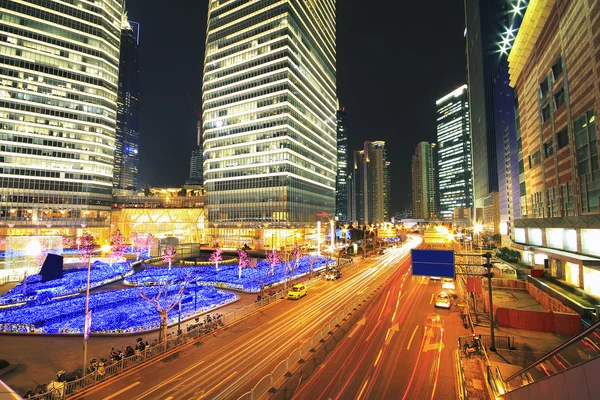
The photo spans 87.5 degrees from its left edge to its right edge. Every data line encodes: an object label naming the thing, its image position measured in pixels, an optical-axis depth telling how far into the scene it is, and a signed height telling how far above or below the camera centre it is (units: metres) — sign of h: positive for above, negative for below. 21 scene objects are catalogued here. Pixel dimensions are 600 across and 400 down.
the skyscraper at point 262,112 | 97.88 +35.84
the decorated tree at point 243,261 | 53.94 -7.57
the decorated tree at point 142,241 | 91.32 -6.45
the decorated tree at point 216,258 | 62.15 -7.89
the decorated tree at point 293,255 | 71.21 -8.95
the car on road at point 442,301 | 34.44 -9.15
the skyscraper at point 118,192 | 127.34 +12.26
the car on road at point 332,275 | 52.88 -9.45
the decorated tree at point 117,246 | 78.33 -6.68
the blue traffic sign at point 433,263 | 23.41 -3.33
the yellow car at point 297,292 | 38.81 -9.05
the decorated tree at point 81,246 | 70.24 -7.11
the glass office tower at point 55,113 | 93.38 +34.37
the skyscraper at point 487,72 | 136.25 +65.31
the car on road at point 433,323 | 27.48 -9.65
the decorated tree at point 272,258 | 58.94 -7.62
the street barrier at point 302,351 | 16.38 -8.95
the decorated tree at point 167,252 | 62.11 -6.60
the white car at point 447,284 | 45.35 -9.92
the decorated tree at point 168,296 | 23.78 -9.29
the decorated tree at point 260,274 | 44.84 -9.58
